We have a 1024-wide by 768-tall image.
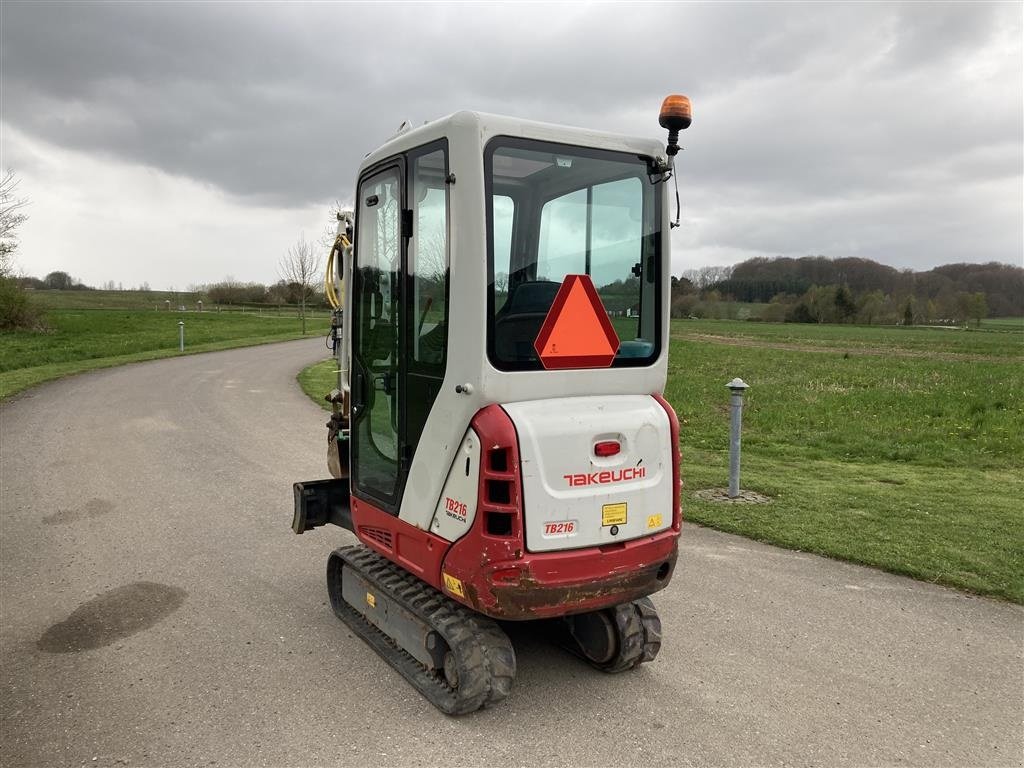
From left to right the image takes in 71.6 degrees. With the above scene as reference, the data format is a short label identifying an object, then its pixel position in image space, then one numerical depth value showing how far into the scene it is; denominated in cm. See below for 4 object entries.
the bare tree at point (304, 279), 3606
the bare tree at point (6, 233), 2847
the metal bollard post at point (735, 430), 734
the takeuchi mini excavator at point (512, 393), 336
